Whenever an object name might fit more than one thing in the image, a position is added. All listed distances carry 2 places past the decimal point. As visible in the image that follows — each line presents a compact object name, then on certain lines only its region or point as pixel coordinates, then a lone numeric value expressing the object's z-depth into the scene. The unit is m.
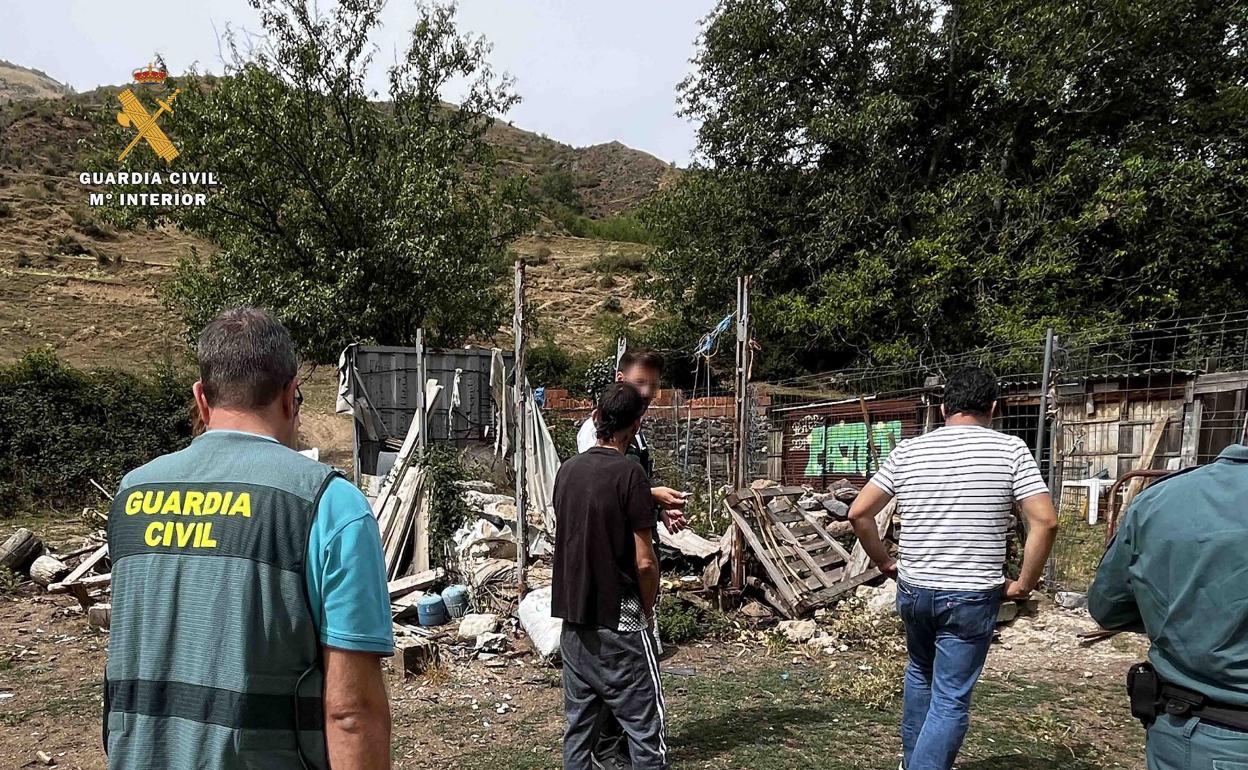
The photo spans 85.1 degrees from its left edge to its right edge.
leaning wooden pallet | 6.34
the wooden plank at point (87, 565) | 7.44
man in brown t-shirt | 2.73
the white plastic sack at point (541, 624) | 5.38
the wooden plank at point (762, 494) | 6.50
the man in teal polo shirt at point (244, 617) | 1.26
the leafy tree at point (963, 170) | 12.88
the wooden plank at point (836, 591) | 6.29
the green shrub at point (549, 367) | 21.88
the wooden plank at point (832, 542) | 7.11
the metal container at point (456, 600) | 6.48
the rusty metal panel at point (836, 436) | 10.98
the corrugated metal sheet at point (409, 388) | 10.20
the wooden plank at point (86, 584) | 7.06
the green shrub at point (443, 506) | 7.39
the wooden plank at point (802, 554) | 6.63
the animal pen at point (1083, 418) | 8.01
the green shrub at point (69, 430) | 11.76
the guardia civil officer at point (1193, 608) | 1.72
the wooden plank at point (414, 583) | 6.73
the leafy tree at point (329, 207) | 13.37
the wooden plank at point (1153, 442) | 9.18
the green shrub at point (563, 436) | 11.00
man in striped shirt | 2.87
